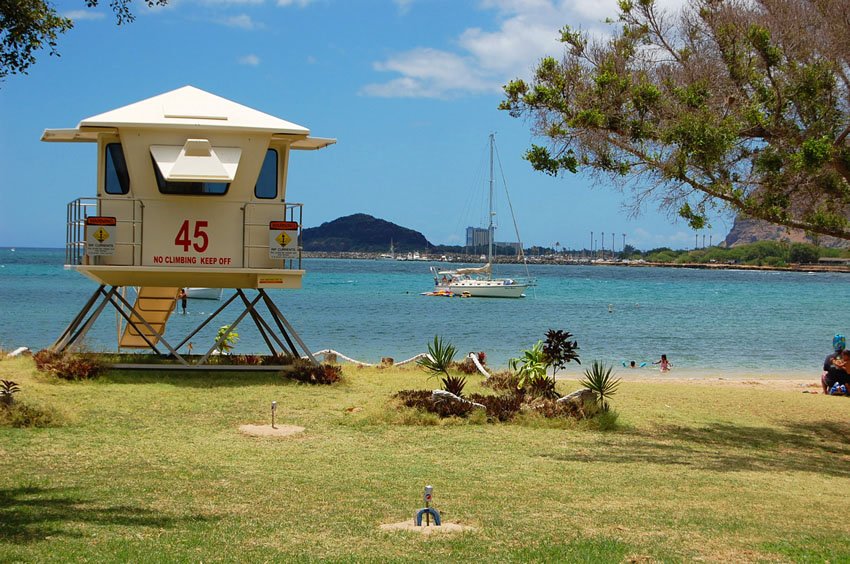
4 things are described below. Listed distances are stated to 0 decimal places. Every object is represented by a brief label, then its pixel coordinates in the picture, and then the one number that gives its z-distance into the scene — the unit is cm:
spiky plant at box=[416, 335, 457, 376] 2064
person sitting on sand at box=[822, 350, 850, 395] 2316
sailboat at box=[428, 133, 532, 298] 9088
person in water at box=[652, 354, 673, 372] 3397
